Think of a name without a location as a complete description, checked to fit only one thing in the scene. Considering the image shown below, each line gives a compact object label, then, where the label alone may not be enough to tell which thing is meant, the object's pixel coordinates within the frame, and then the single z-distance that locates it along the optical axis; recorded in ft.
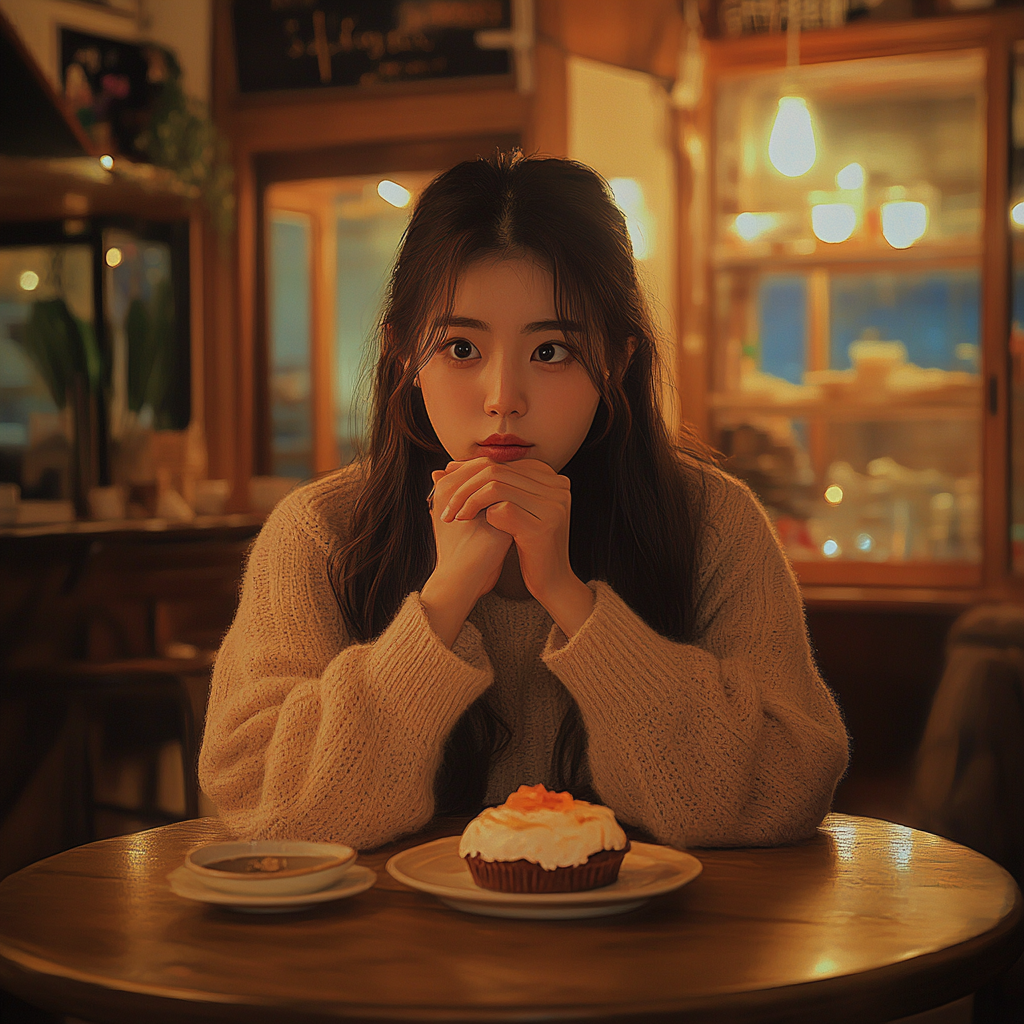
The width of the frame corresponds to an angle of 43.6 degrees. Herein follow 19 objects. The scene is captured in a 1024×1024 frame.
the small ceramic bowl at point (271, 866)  3.22
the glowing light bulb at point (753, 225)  13.97
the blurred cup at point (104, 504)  11.11
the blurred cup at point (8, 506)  9.66
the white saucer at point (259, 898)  3.20
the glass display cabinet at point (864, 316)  13.24
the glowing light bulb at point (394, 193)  15.08
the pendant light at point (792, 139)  12.39
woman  4.13
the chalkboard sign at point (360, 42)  14.28
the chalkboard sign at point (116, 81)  13.50
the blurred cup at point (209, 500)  12.38
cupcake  3.31
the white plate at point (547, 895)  3.21
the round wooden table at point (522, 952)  2.69
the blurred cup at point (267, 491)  13.12
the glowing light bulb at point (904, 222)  13.57
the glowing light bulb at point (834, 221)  13.85
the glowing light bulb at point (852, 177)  14.03
